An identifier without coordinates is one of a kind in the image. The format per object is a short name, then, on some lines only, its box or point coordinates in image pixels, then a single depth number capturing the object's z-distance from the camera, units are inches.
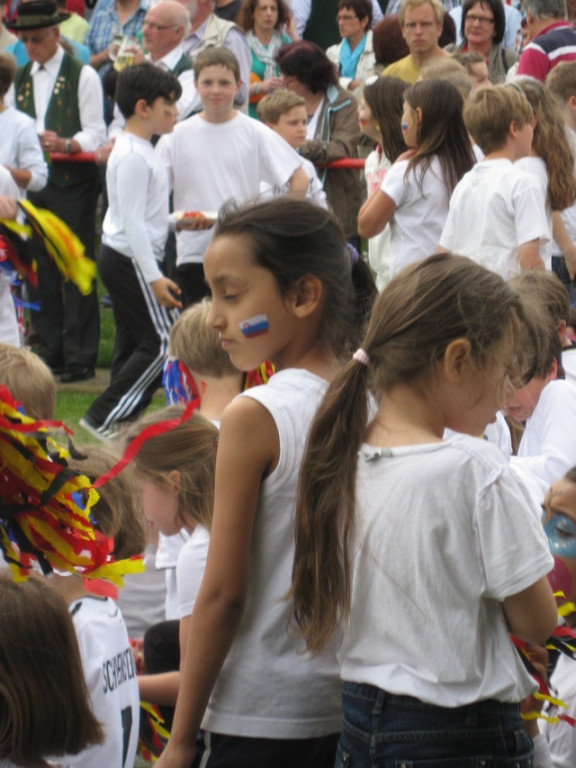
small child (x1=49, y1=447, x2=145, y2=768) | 186.2
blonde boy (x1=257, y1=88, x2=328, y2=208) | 601.6
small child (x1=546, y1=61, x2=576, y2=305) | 485.4
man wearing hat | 665.0
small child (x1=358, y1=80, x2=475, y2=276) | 443.5
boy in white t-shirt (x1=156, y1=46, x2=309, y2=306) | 540.7
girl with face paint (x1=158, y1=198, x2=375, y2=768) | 159.8
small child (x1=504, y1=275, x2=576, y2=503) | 253.9
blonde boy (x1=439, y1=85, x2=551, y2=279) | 412.2
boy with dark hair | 514.6
